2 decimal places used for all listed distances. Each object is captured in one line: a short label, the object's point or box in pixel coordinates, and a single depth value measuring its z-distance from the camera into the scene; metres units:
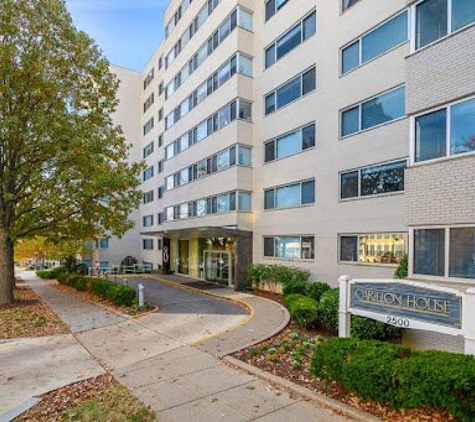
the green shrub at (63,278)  24.20
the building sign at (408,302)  5.80
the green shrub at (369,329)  9.31
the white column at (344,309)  7.47
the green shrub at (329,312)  10.56
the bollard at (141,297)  14.01
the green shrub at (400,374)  4.51
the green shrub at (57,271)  30.53
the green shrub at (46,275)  31.14
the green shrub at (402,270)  10.16
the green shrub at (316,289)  15.05
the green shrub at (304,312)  10.77
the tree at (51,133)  14.07
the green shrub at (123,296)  14.75
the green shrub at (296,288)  15.73
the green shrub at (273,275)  16.62
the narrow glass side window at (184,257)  28.99
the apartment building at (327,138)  8.48
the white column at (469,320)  5.40
